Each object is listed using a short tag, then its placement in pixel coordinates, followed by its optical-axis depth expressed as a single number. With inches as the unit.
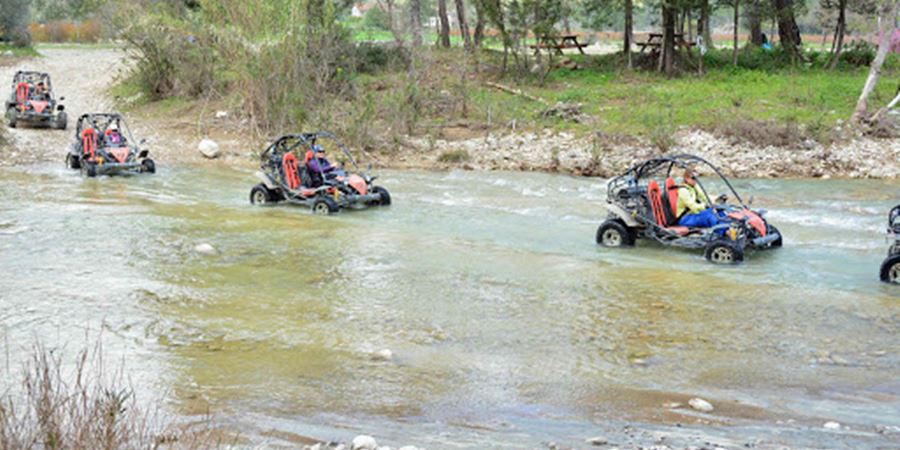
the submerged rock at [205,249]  547.1
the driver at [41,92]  1056.5
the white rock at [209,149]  947.3
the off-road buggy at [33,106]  1033.5
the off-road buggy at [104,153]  812.6
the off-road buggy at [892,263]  471.8
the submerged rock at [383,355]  355.9
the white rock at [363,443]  253.6
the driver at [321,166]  693.3
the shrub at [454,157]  910.4
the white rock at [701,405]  299.4
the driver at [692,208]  542.0
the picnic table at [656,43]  1154.7
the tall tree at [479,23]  1125.5
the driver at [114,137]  844.0
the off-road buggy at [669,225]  527.2
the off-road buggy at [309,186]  673.0
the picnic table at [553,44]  1128.6
